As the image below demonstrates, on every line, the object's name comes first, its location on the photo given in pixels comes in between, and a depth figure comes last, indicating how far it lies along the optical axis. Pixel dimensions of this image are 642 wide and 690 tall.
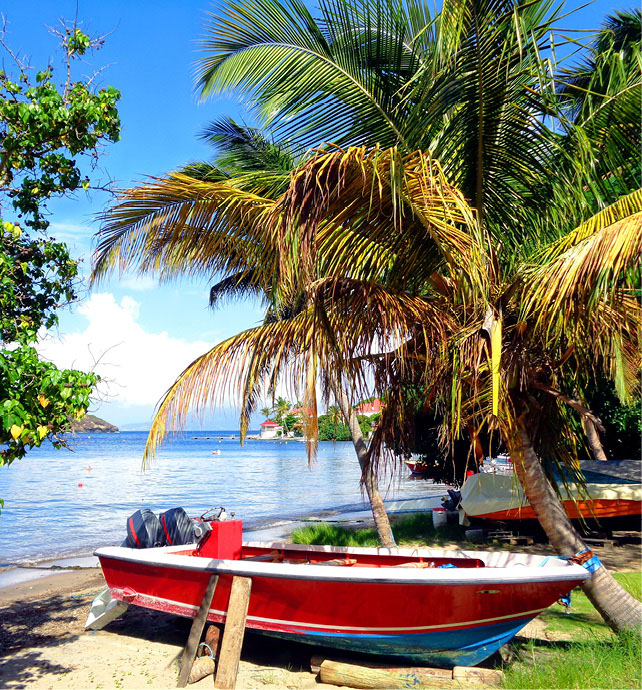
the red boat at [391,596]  5.16
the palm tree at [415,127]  4.56
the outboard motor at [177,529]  8.00
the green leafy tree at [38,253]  3.96
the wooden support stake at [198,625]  5.98
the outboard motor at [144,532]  7.89
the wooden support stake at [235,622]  5.80
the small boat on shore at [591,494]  11.12
